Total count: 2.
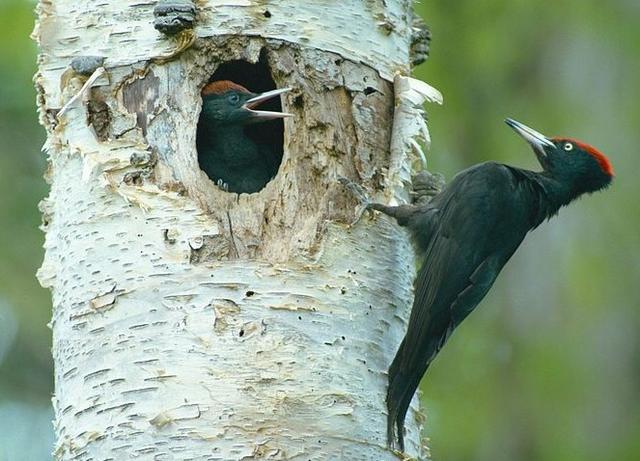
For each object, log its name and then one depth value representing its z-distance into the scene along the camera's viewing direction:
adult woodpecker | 8.59
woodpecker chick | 11.27
